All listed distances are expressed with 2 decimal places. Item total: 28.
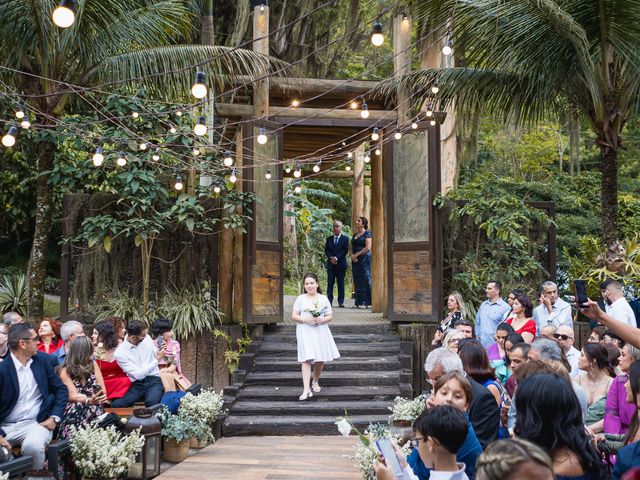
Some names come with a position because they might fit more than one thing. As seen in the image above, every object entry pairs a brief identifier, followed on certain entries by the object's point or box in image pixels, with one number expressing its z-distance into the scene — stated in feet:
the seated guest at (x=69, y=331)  25.11
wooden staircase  32.19
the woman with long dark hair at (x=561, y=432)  10.35
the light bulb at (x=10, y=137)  23.52
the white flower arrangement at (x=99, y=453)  21.21
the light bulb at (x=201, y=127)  23.35
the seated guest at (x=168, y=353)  29.64
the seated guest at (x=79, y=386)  22.25
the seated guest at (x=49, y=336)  27.30
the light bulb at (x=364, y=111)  36.27
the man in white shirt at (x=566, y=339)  23.00
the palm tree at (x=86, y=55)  35.19
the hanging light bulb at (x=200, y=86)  20.12
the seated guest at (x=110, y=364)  25.72
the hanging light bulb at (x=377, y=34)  22.00
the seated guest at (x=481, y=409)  14.58
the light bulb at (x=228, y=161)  31.12
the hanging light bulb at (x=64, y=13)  14.43
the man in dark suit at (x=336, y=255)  49.01
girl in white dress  33.35
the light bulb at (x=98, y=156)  25.76
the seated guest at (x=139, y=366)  26.27
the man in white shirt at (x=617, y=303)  23.03
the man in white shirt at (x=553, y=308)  30.07
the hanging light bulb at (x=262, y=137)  29.96
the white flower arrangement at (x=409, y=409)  26.38
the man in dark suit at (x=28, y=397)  20.16
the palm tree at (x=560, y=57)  33.53
